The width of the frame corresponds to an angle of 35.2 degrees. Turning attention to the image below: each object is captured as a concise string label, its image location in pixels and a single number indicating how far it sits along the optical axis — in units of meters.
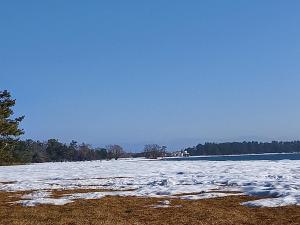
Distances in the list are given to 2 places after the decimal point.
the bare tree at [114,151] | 131.75
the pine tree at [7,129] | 30.06
